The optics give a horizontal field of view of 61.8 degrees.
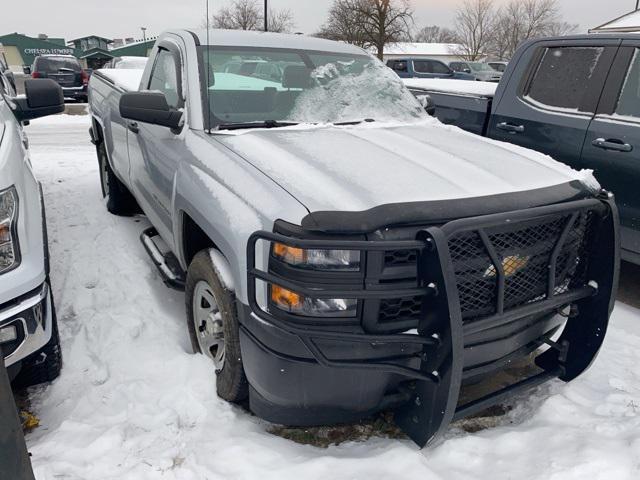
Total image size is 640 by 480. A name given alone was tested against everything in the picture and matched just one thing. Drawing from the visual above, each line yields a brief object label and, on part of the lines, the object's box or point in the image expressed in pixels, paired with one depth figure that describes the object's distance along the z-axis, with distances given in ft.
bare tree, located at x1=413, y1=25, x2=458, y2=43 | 272.56
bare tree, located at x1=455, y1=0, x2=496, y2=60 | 185.78
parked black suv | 53.16
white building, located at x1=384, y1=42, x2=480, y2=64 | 196.13
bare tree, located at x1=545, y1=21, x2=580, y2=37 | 181.06
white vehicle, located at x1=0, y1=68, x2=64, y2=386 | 7.28
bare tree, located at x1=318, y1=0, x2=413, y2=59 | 108.58
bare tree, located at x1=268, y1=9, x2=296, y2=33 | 147.31
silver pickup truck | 6.58
